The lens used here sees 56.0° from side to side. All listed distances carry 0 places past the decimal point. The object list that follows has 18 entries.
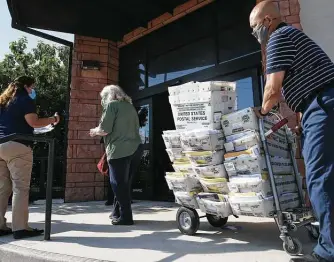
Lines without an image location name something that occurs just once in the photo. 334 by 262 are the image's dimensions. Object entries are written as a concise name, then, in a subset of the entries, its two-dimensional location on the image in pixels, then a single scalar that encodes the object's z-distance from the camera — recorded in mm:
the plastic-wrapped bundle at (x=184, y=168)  3040
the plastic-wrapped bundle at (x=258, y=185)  2414
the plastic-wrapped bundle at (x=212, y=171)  2748
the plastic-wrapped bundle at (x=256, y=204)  2383
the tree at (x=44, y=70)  12195
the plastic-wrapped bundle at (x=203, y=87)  2810
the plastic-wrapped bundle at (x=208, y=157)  2742
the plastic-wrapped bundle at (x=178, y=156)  3100
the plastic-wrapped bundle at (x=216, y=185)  2719
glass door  5914
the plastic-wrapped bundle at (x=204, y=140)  2717
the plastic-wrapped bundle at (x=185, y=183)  3055
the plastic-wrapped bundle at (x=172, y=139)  3068
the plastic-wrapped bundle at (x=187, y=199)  3030
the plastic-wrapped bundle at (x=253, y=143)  2498
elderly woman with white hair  3703
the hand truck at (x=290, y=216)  2277
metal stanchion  3017
